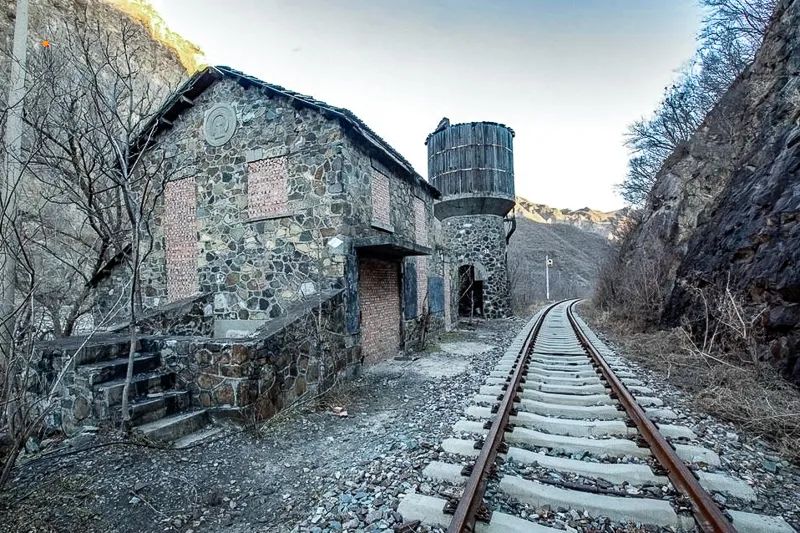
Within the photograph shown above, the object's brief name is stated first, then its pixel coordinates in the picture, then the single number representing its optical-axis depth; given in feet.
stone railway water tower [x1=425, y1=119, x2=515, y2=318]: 61.62
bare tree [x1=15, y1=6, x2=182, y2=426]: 15.29
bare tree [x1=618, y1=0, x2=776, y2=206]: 42.38
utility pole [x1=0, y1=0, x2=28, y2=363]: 14.76
